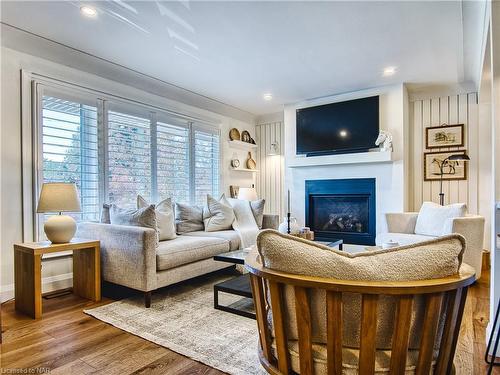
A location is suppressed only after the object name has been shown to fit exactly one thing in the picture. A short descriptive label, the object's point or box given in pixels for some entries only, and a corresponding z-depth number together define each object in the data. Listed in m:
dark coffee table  2.36
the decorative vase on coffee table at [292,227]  3.15
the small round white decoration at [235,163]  5.50
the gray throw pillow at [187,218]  3.99
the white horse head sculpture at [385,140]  4.28
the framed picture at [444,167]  4.33
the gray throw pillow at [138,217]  2.96
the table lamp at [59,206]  2.61
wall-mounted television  4.48
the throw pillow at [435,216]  3.35
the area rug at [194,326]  1.83
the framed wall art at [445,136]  4.34
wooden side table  2.43
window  3.11
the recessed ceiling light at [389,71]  3.73
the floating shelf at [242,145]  5.50
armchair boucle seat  0.87
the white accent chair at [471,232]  3.08
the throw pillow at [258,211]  4.36
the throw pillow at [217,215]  4.07
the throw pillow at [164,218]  3.33
